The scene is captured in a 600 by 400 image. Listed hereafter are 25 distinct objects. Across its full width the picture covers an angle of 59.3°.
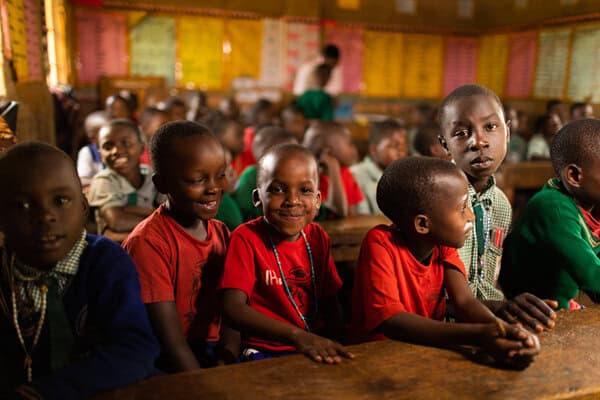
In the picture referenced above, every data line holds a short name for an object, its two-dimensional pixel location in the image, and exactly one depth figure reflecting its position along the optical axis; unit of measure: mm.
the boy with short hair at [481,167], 1991
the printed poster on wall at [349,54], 8914
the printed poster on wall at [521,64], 8578
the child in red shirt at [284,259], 1662
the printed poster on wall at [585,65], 7449
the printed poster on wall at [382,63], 9156
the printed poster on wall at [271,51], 8453
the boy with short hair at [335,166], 3172
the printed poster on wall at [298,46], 8523
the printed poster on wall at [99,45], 7641
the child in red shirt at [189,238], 1620
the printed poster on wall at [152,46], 7898
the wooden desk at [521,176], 4711
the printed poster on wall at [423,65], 9445
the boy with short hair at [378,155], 3723
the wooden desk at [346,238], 2760
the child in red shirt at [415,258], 1481
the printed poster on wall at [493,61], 9211
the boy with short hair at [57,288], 1175
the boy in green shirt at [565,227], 1861
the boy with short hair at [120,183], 2754
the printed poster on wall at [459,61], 9734
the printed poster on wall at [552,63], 7973
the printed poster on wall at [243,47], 8305
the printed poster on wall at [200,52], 8070
